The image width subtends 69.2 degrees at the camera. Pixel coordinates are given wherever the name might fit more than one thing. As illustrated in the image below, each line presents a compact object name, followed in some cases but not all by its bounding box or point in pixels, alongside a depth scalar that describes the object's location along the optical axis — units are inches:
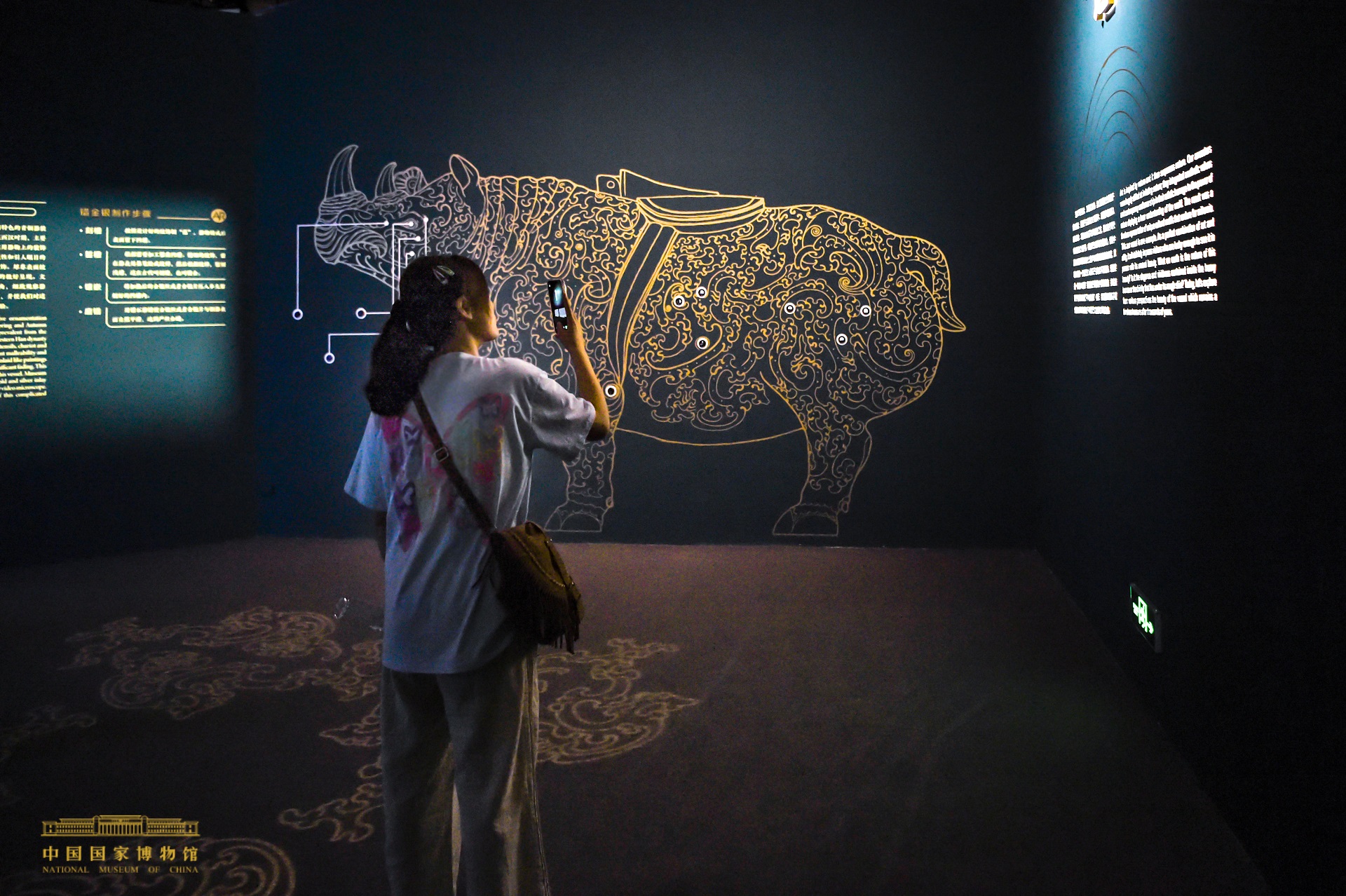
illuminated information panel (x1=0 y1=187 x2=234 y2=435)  214.1
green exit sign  123.7
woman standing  67.5
